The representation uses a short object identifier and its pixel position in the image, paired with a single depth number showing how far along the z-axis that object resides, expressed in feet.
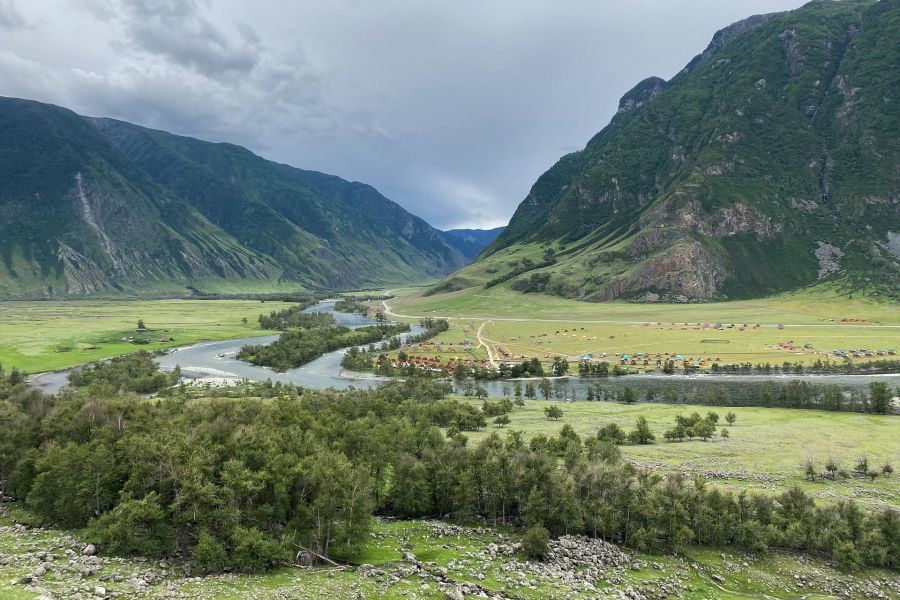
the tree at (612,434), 298.02
